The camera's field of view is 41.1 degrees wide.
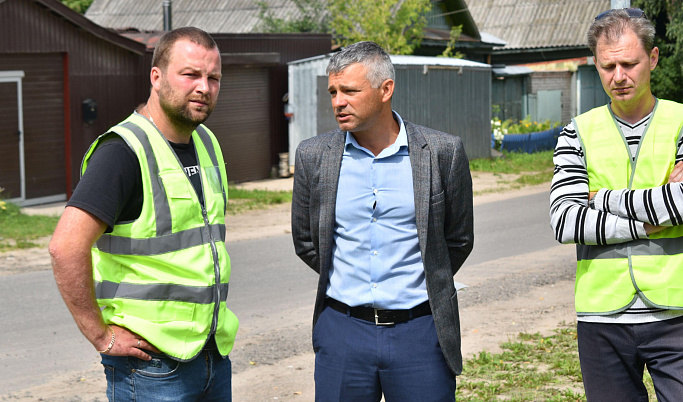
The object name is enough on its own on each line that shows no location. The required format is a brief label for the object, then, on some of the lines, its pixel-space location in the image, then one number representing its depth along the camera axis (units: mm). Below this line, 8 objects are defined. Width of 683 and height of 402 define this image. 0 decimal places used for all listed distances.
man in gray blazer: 3488
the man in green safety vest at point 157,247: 3020
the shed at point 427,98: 19469
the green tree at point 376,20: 21703
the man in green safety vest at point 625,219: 3359
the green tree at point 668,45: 20531
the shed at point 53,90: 15180
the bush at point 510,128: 24344
